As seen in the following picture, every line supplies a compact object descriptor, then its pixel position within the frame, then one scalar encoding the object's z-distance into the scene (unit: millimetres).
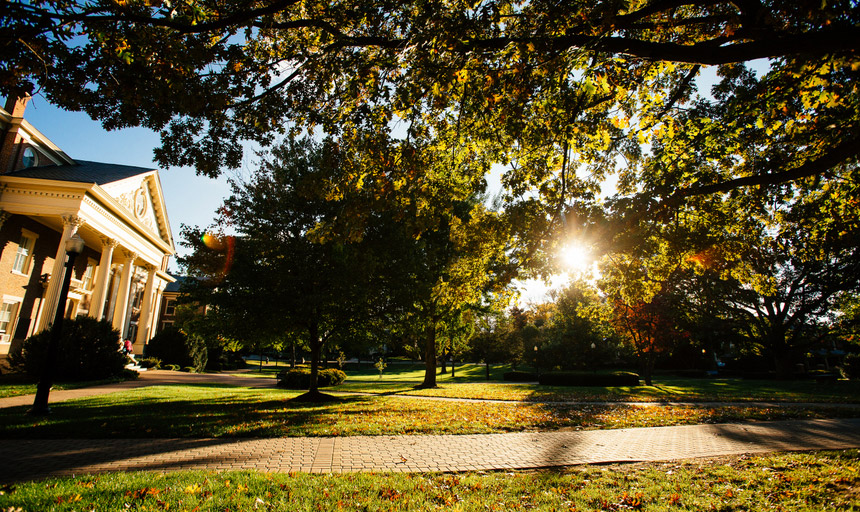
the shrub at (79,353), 18125
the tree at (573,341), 38656
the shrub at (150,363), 33250
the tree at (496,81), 5254
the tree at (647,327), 27641
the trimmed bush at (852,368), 36500
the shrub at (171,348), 38438
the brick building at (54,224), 22703
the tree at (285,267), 13523
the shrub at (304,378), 22891
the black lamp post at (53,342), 9477
